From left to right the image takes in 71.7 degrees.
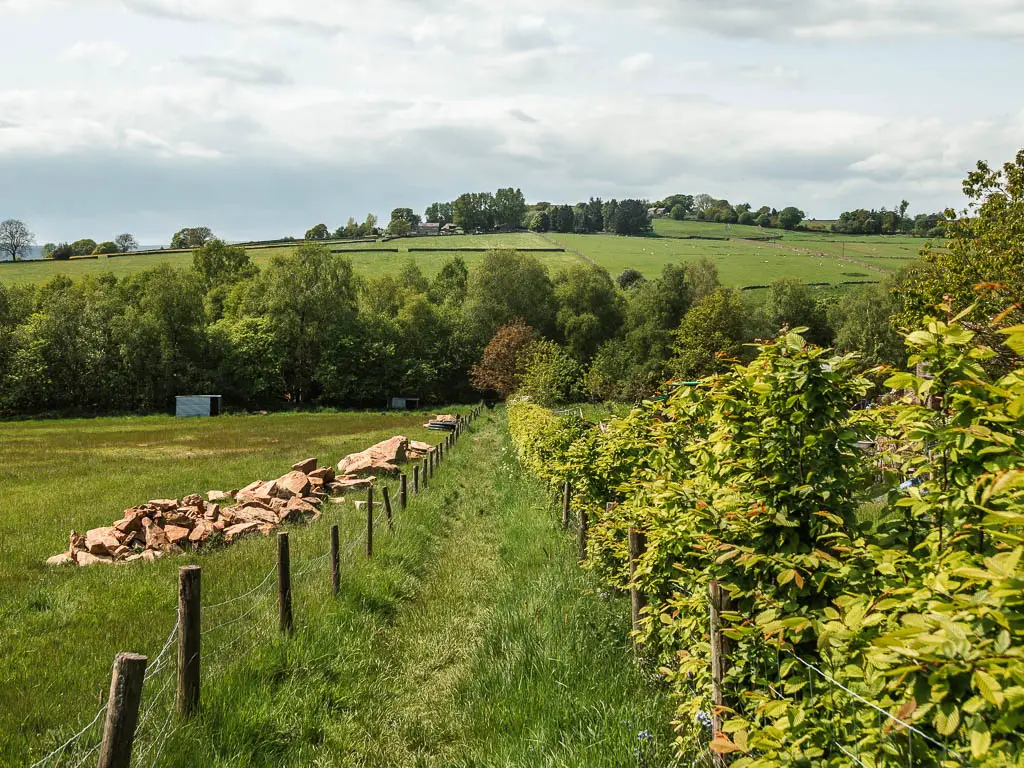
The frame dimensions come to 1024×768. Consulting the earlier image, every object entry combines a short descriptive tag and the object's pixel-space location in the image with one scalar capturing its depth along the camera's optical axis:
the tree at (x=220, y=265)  98.88
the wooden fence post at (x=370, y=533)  12.05
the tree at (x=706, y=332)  71.31
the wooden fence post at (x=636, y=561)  6.43
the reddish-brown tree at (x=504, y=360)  71.50
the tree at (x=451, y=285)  95.96
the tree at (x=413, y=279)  102.06
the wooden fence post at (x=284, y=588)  8.34
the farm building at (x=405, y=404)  71.69
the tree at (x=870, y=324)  73.00
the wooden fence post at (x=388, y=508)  14.55
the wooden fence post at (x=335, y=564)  9.77
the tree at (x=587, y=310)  84.31
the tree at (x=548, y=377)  50.97
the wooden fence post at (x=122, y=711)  4.54
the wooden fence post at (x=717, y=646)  4.20
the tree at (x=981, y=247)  26.56
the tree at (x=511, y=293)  83.06
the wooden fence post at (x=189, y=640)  6.21
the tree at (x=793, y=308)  87.26
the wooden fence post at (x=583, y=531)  10.39
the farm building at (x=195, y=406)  63.67
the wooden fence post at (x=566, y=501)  12.25
